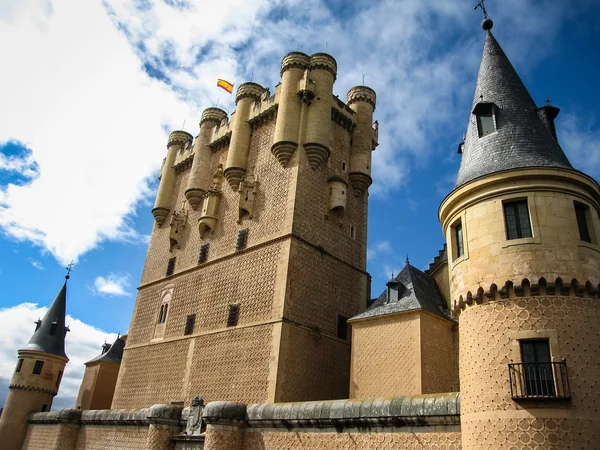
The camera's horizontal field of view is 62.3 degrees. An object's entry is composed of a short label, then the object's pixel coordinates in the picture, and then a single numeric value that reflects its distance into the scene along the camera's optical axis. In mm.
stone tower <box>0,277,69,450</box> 26844
